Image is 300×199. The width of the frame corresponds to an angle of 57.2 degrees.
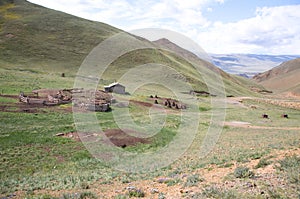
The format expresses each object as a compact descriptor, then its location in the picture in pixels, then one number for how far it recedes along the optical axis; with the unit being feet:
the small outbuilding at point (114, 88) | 166.61
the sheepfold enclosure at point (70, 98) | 110.52
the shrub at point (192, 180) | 37.96
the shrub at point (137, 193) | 36.32
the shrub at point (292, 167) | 33.19
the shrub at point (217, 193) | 30.14
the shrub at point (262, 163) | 42.23
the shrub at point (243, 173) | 37.70
